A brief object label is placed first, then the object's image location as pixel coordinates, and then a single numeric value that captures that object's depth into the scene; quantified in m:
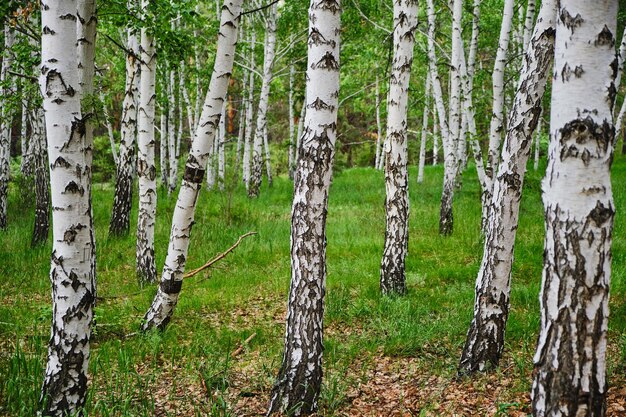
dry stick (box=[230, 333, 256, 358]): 5.10
